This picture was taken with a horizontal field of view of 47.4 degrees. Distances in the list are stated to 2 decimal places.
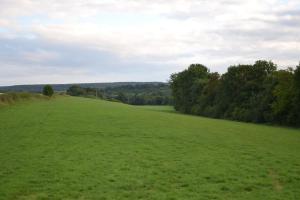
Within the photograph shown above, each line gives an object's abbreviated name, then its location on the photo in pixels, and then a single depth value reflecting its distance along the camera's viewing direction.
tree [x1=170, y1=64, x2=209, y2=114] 88.53
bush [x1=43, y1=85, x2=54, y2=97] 89.63
